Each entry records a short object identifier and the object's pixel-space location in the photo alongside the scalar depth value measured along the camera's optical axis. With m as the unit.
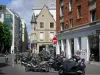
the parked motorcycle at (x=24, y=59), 15.22
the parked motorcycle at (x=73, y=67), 9.81
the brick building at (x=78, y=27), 15.39
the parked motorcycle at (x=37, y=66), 11.97
